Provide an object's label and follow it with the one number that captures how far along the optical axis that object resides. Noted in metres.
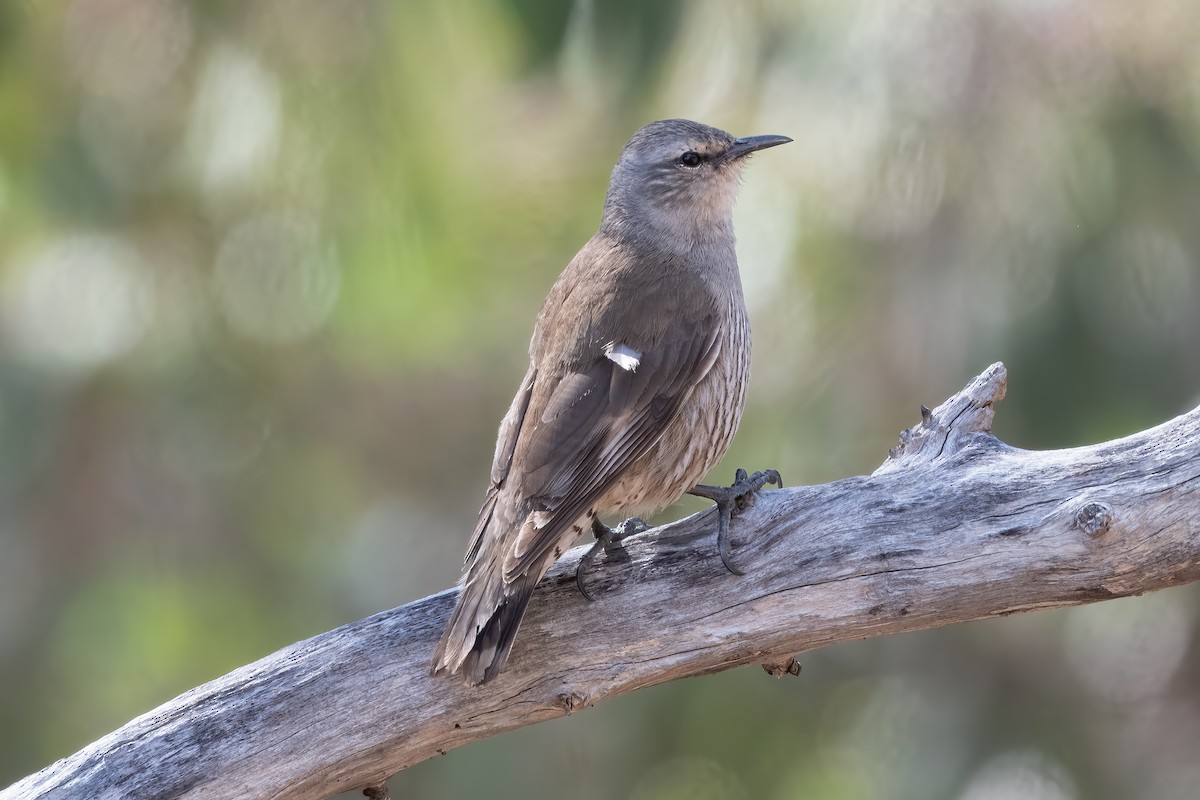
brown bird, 6.08
